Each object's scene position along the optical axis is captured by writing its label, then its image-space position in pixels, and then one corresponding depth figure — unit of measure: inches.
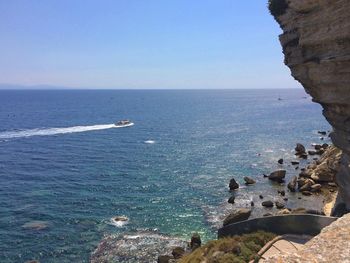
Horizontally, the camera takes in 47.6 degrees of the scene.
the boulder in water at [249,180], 2393.0
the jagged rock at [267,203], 1988.2
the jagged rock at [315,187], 2172.9
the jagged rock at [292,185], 2249.0
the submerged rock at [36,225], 1771.7
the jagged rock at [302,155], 3065.9
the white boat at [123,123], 5142.7
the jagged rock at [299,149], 3153.3
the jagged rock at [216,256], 1056.9
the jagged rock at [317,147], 3298.2
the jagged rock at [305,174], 2382.1
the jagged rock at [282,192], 2185.0
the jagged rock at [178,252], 1465.3
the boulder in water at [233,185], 2281.0
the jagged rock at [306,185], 2190.0
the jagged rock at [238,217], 1641.2
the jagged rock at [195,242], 1538.1
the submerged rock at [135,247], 1499.8
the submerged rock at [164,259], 1427.2
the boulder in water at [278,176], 2447.1
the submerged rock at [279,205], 1974.9
